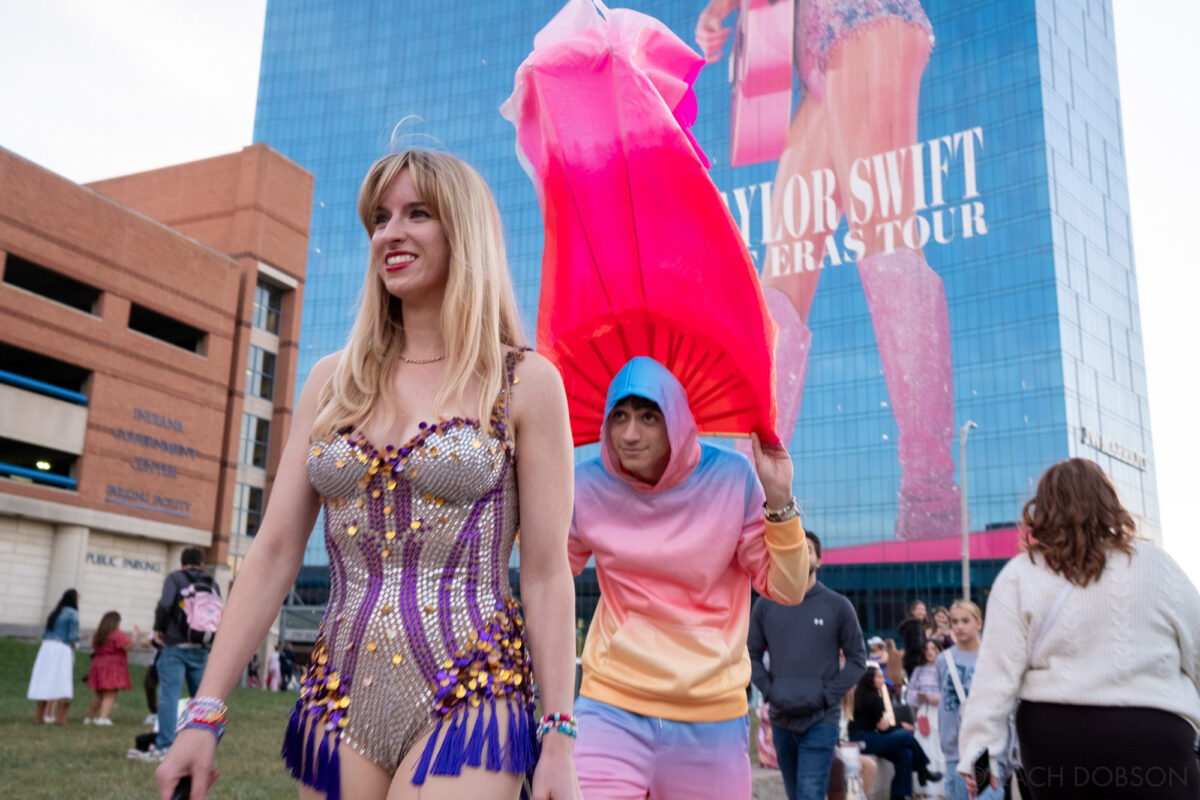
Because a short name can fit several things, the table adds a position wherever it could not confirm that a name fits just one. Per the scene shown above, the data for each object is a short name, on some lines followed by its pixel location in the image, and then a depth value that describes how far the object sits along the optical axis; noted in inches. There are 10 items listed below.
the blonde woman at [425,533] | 73.9
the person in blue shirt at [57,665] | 494.6
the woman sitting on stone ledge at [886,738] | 378.9
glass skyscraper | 2290.8
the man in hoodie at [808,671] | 249.6
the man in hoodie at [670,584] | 134.4
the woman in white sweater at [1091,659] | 131.2
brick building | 1293.1
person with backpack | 394.6
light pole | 1633.9
